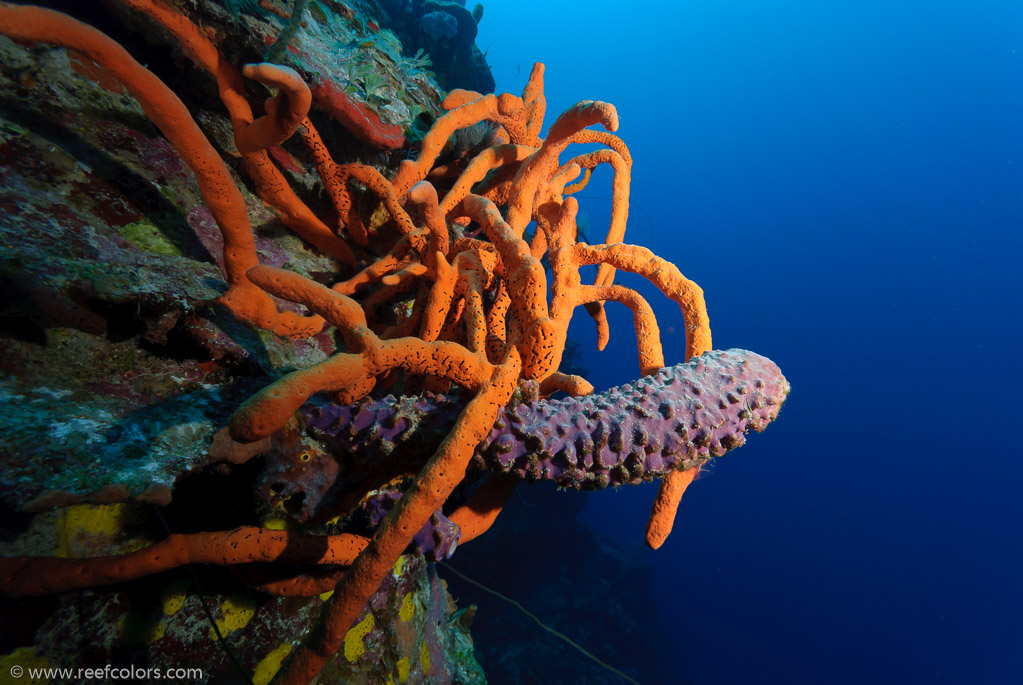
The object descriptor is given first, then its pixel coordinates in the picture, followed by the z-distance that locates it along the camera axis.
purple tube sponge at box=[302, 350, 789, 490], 0.41
